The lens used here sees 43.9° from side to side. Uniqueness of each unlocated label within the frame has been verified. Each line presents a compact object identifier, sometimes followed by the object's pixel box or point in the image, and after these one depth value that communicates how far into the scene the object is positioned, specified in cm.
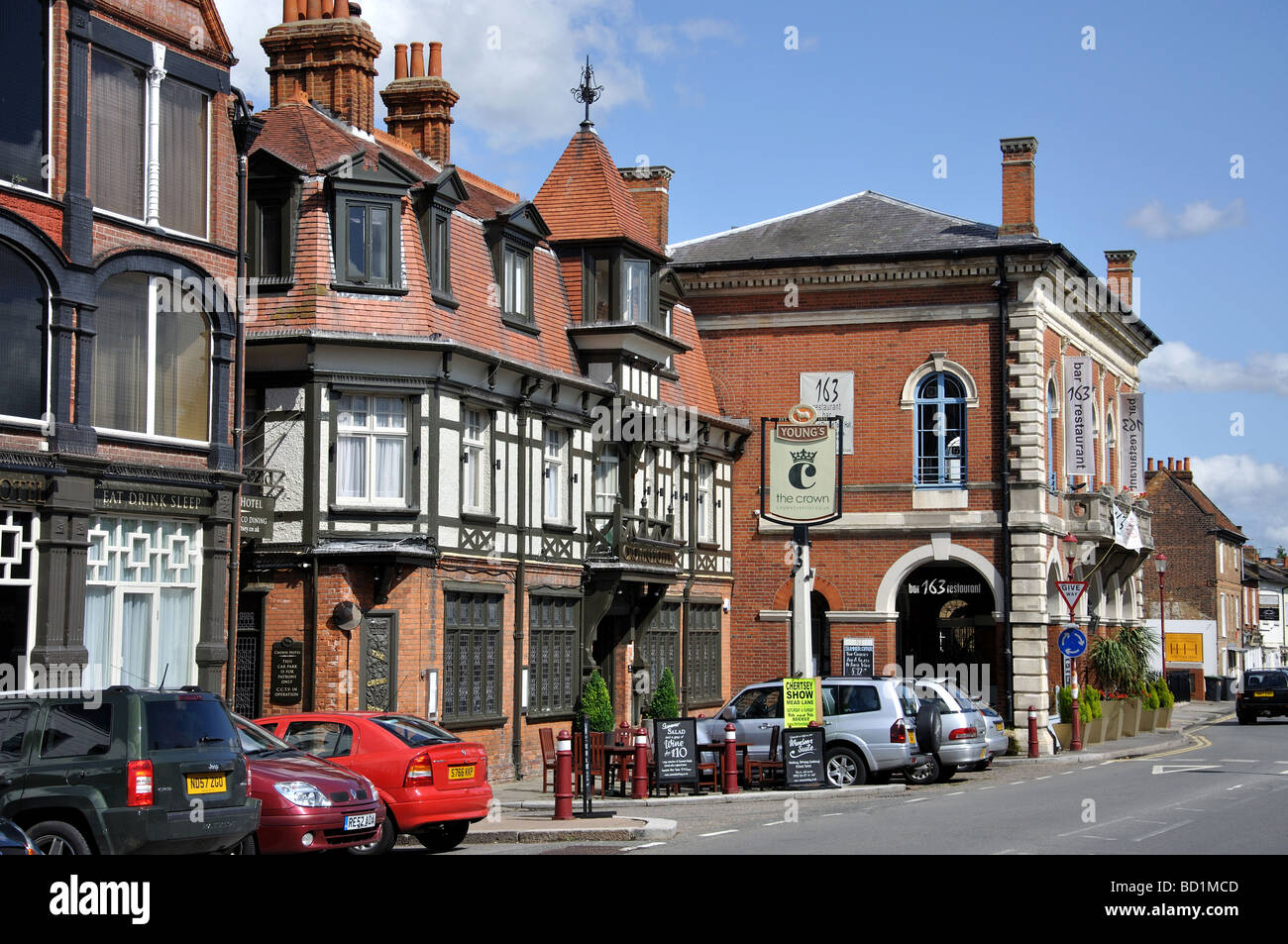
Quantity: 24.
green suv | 1247
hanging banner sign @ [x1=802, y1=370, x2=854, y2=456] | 3747
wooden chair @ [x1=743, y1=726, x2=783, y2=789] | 2477
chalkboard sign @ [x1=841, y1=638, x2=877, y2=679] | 3697
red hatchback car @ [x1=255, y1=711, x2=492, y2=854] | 1669
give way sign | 3362
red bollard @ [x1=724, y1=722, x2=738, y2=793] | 2392
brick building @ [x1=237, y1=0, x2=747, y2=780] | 2442
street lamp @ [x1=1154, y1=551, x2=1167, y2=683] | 6423
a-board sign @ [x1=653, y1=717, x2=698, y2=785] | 2362
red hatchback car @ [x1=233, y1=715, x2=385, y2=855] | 1465
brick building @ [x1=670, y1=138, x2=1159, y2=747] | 3625
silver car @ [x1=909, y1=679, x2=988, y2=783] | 2630
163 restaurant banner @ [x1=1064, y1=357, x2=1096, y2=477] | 3859
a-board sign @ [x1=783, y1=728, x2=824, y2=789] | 2450
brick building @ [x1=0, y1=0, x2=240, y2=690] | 1917
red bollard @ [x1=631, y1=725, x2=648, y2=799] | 2344
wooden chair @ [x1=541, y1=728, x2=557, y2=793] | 2398
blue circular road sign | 3362
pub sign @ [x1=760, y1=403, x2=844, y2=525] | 2681
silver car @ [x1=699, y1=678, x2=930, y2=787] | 2525
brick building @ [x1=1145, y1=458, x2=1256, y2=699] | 7812
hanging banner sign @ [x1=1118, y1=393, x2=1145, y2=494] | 4647
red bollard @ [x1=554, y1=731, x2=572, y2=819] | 1984
